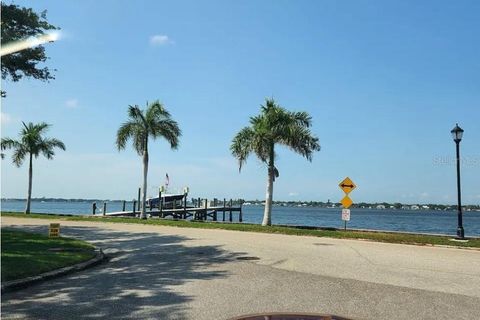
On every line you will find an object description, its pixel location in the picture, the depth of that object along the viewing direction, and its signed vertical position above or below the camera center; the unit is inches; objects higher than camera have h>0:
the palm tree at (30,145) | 1508.4 +163.2
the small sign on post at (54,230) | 660.8 -42.6
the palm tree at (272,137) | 1069.1 +147.7
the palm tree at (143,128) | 1284.4 +190.5
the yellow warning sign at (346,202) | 925.8 +7.4
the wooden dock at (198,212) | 2001.1 -44.4
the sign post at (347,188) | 931.6 +34.0
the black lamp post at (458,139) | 810.8 +115.3
